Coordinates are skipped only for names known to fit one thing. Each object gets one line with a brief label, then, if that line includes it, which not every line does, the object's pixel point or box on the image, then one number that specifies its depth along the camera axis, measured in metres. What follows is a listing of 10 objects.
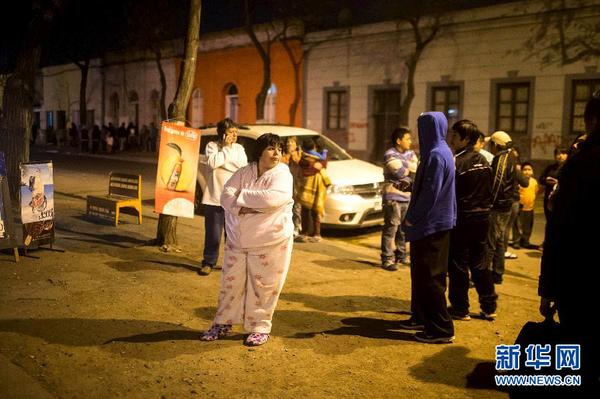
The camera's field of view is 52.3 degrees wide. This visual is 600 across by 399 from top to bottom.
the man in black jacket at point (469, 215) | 5.69
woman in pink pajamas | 4.84
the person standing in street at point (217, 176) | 6.98
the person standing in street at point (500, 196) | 6.74
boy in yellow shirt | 9.88
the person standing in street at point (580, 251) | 2.83
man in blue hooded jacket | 5.12
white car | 10.18
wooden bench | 10.40
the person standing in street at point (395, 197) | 7.45
